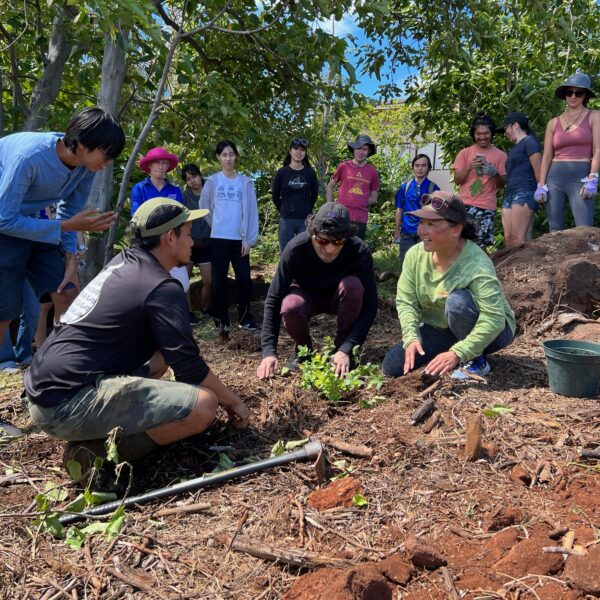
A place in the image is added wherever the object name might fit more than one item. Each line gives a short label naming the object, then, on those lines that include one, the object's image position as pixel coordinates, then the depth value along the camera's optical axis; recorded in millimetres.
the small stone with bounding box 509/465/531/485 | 2588
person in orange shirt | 6086
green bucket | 3258
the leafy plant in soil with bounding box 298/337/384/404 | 3447
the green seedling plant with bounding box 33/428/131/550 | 2352
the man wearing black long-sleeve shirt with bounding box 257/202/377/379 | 3916
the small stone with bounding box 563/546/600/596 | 1810
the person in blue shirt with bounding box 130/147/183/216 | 5488
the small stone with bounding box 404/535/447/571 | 2033
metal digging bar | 2502
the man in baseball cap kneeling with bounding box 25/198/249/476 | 2623
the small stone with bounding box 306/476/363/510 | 2480
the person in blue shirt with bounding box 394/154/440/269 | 6793
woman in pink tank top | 5441
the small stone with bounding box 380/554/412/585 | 2002
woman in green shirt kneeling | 3420
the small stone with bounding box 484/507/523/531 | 2250
